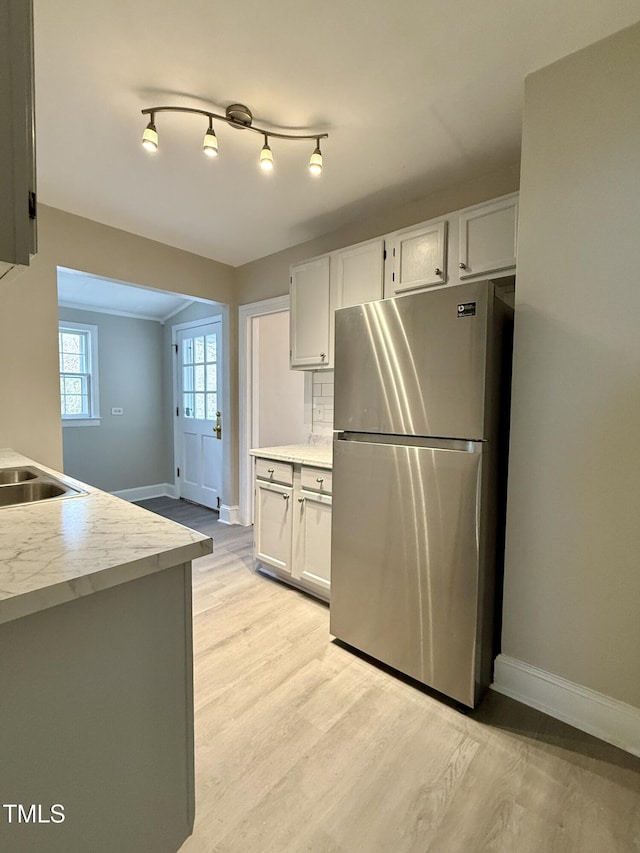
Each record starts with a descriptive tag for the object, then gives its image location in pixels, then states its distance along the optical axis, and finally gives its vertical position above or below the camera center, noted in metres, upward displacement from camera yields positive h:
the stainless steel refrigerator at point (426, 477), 1.49 -0.29
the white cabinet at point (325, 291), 2.38 +0.76
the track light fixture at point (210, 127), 1.68 +1.28
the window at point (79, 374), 4.16 +0.34
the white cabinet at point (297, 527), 2.27 -0.76
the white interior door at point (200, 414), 4.23 -0.09
